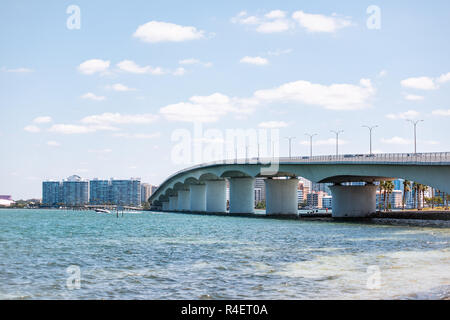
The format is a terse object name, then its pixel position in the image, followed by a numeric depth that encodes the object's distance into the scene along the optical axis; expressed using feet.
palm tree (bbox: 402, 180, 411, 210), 531.25
